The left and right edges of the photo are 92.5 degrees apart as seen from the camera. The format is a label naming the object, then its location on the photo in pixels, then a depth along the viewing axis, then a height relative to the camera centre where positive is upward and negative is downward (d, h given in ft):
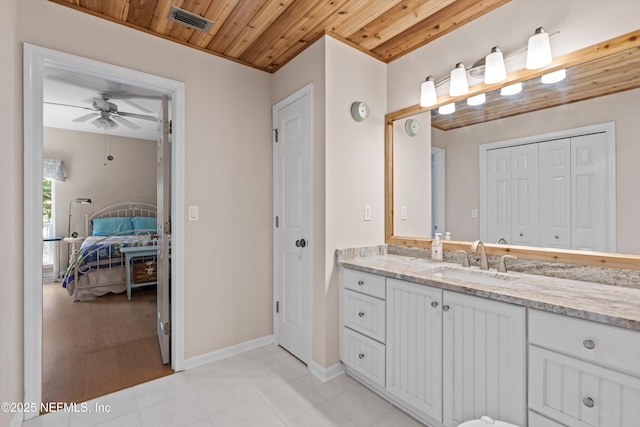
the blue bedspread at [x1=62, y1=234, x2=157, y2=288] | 13.66 -1.92
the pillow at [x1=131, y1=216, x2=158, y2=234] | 18.40 -0.67
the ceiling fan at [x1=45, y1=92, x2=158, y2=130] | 12.56 +4.52
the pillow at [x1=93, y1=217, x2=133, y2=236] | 17.75 -0.76
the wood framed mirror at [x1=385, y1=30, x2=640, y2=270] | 4.75 +2.15
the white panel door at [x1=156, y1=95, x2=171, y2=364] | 7.77 -0.24
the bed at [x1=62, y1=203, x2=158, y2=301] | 13.62 -2.43
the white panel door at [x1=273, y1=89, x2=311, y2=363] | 7.82 -0.25
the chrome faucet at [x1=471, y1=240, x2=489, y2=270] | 6.15 -0.81
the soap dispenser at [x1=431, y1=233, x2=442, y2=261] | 6.98 -0.85
